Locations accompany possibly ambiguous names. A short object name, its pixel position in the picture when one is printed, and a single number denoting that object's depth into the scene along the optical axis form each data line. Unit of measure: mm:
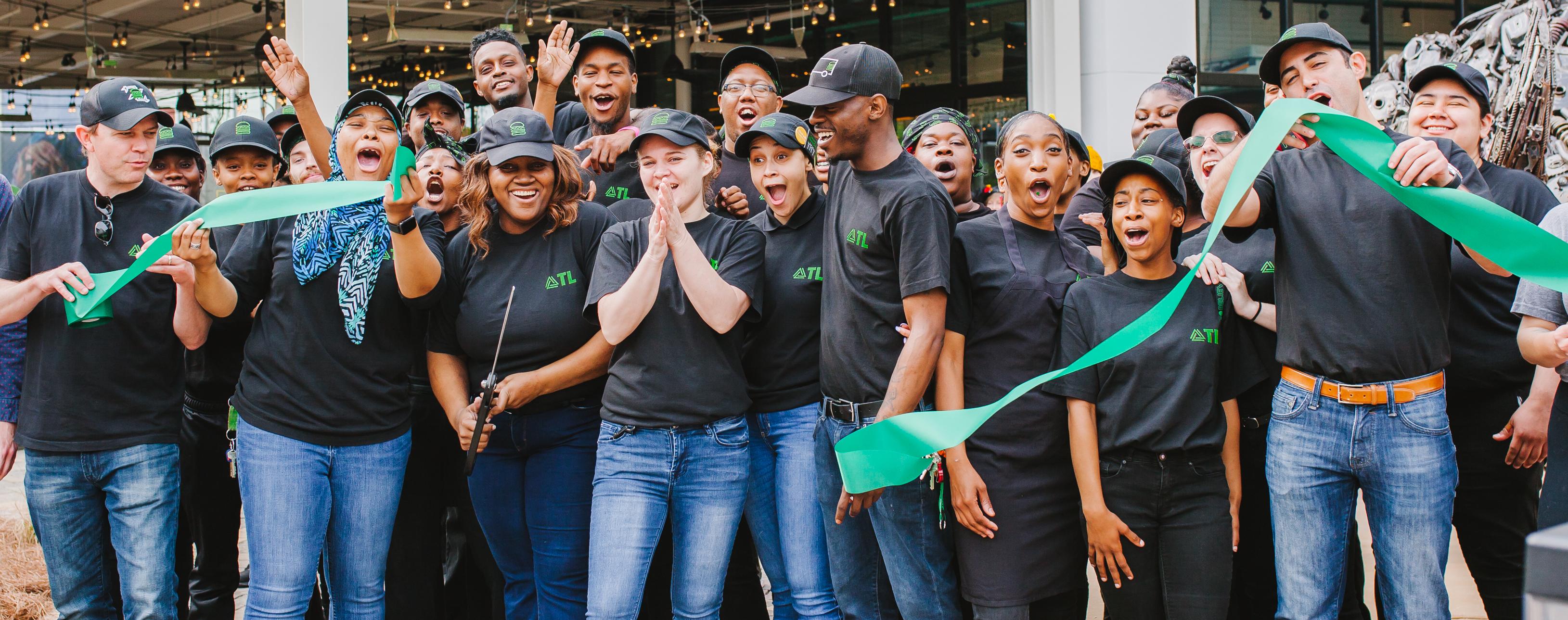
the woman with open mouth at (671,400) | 3346
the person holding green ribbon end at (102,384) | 3533
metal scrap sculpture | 6617
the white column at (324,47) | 7887
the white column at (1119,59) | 10305
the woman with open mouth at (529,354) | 3646
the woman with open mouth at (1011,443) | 3342
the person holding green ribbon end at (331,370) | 3436
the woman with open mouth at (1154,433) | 3219
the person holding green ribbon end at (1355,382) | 3047
